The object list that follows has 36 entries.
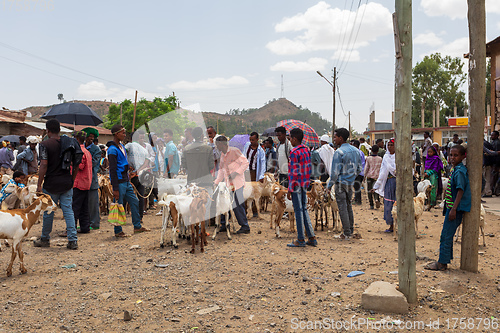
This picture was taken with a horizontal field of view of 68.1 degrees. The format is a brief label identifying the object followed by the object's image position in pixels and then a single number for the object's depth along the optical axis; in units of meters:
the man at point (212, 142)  8.22
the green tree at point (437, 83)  45.16
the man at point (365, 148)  14.26
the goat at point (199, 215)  6.44
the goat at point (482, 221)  6.45
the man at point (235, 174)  7.39
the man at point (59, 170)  6.36
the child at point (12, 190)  8.45
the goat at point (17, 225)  5.28
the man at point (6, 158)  12.61
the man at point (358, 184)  11.46
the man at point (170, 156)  9.85
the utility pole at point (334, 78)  29.89
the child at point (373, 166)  10.79
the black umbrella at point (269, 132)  21.55
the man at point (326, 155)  10.31
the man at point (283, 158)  9.10
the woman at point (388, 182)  7.77
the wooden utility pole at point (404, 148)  4.09
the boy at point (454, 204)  4.99
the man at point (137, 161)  8.38
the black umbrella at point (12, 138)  18.89
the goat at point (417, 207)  7.00
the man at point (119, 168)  7.22
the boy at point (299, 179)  6.51
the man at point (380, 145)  12.73
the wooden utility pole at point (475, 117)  4.91
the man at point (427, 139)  13.84
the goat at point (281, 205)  7.46
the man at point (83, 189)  7.86
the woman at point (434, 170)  10.39
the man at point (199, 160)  6.91
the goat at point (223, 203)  7.20
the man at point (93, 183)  8.34
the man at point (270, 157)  10.87
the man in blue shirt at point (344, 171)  7.06
